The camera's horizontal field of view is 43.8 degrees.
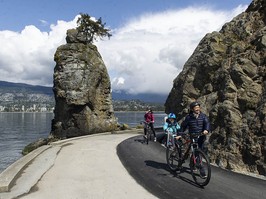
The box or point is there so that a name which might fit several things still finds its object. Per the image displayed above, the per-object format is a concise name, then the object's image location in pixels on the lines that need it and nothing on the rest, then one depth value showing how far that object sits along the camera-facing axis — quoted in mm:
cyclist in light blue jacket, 14648
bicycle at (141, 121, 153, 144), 19991
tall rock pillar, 34469
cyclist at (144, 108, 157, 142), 20734
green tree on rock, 39438
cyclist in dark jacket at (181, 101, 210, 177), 9789
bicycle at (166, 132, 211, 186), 9156
